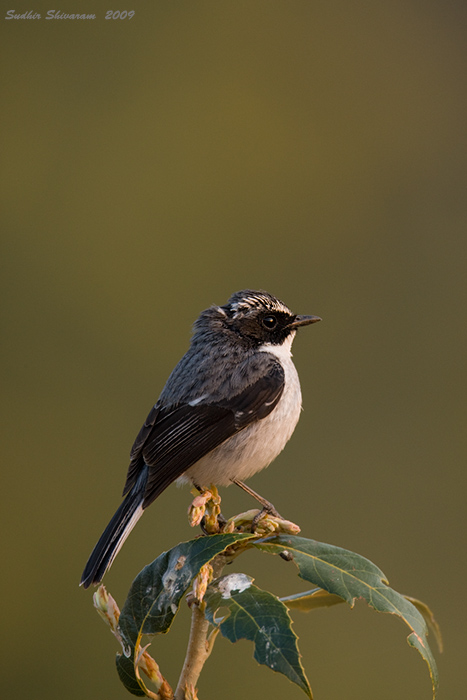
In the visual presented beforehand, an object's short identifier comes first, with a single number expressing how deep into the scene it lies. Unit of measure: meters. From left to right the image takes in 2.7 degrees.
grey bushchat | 3.64
